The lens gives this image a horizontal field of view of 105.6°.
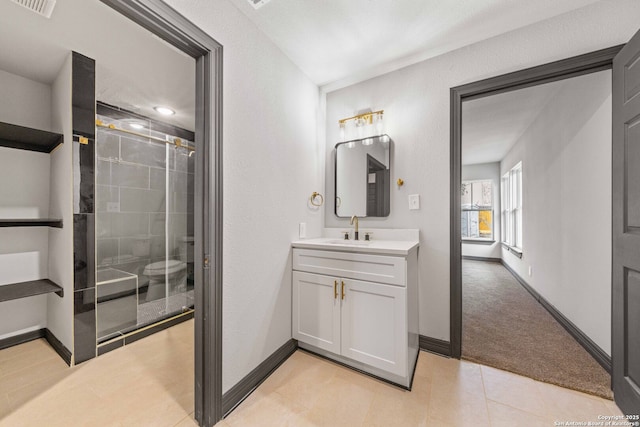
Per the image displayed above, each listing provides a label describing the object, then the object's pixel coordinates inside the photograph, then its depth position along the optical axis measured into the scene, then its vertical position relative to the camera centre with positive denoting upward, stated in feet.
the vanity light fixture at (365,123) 7.22 +2.72
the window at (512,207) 14.67 +0.23
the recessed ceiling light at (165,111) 8.46 +3.62
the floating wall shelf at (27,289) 5.66 -1.90
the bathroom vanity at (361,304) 4.95 -2.10
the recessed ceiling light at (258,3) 4.77 +4.15
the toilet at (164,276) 8.68 -2.40
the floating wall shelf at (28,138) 5.81 +1.94
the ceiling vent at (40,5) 4.35 +3.82
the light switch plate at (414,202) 6.64 +0.26
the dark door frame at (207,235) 4.27 -0.40
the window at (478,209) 19.39 +0.16
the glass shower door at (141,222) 7.31 -0.35
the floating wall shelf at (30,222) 5.63 -0.23
